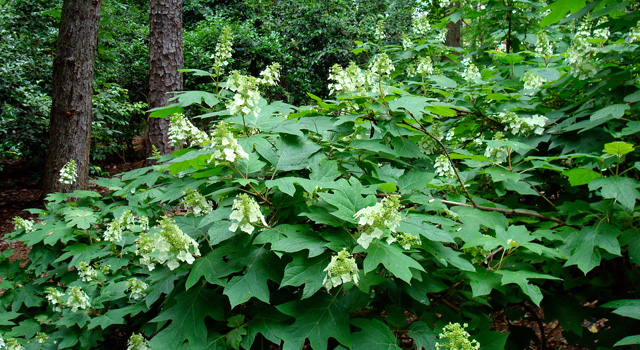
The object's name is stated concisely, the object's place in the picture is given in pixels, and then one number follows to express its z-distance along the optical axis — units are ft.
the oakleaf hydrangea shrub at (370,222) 4.85
